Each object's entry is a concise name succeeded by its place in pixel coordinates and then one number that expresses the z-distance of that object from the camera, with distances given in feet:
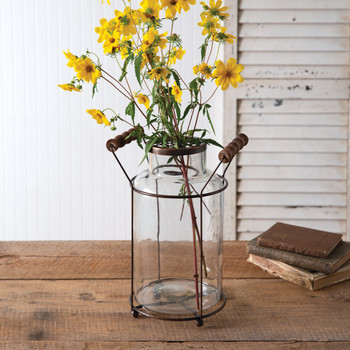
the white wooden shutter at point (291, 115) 10.08
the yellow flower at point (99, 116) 5.52
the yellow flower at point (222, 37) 5.47
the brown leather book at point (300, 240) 6.19
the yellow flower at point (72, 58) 5.41
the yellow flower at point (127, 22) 5.36
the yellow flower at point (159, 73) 5.35
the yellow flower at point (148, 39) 5.35
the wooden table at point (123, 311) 5.54
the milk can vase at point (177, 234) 5.67
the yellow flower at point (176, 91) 5.55
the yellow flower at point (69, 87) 5.40
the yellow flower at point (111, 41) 5.44
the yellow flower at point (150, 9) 5.35
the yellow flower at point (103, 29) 5.43
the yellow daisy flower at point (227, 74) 5.47
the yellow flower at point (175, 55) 5.51
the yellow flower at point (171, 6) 5.40
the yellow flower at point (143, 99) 5.57
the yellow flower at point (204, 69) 5.49
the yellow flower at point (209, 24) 5.50
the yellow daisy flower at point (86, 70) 5.43
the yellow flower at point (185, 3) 5.39
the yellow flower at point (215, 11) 5.51
